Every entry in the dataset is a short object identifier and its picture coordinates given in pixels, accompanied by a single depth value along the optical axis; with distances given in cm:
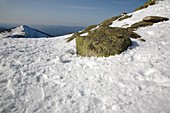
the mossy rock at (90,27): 2074
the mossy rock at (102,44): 808
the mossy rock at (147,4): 2318
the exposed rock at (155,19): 1348
